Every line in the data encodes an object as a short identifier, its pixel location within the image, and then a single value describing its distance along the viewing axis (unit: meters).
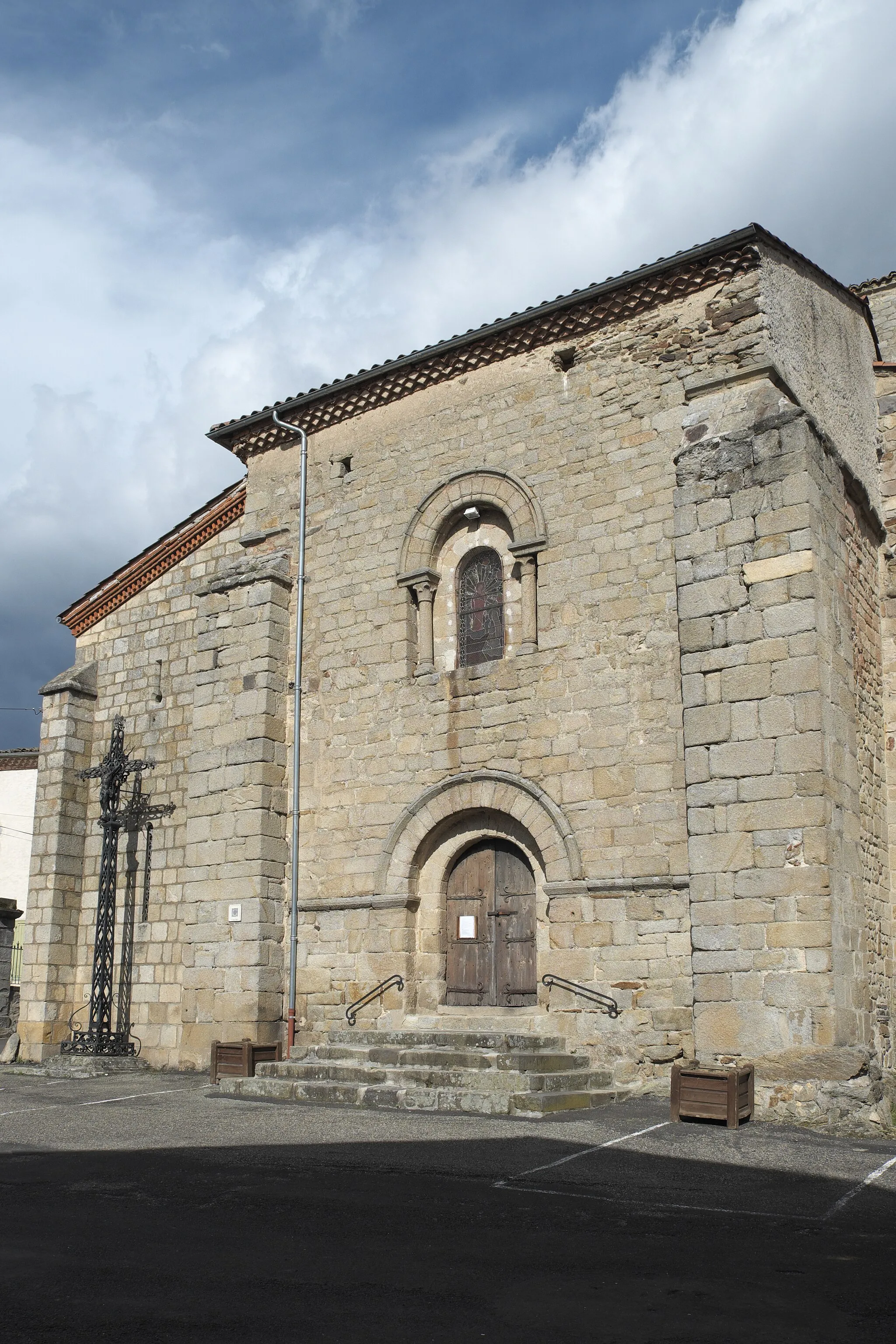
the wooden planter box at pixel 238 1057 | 11.40
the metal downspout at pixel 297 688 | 12.38
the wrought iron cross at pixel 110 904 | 13.80
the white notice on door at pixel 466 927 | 11.71
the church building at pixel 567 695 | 9.62
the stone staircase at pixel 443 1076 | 9.30
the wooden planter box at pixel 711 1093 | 8.50
